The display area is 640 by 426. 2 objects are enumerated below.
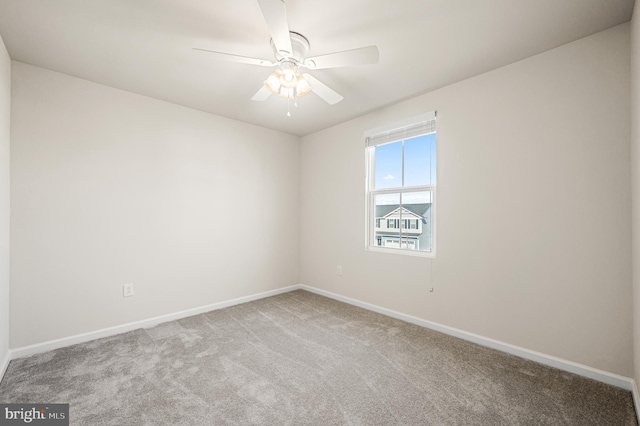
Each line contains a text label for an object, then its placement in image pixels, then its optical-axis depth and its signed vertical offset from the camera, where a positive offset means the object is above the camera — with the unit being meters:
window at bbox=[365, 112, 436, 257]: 2.91 +0.33
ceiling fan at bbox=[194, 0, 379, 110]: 1.46 +1.02
